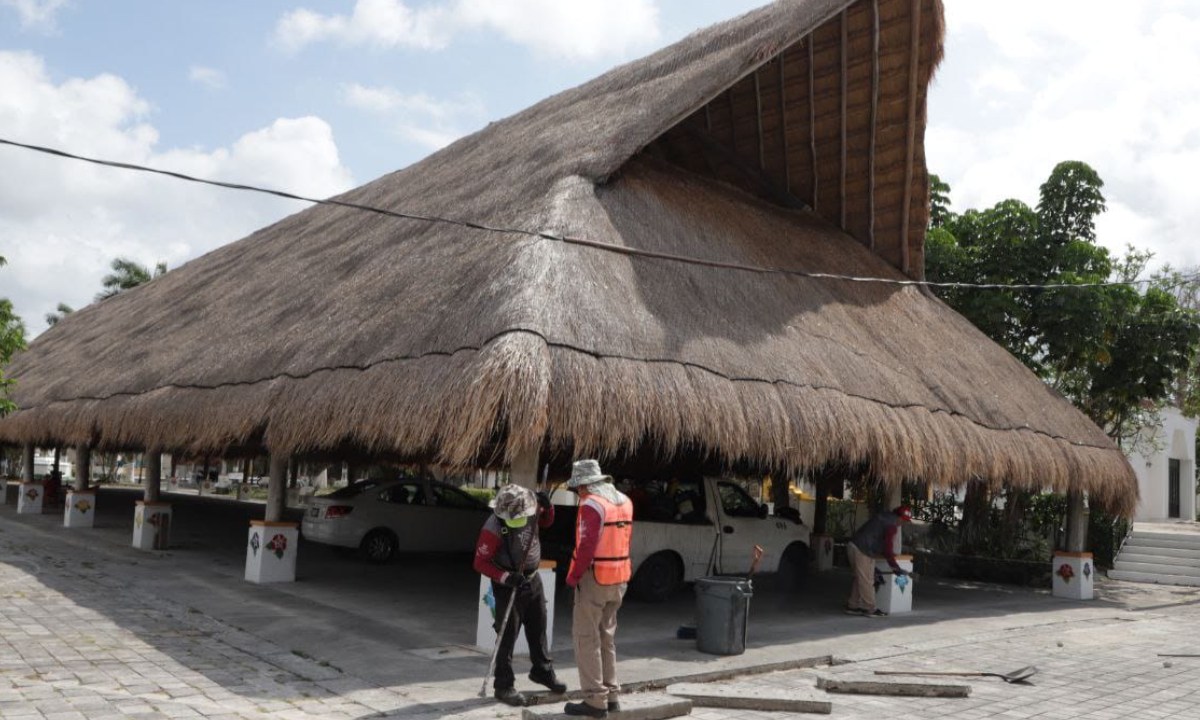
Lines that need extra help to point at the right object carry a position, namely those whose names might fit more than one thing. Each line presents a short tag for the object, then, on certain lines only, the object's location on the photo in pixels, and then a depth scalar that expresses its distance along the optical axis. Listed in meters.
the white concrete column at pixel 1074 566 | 16.62
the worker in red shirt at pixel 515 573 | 7.52
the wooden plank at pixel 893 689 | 8.33
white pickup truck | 12.80
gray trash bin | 9.59
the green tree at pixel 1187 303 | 20.80
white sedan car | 15.30
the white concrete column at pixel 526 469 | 8.99
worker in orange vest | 6.88
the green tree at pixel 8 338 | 15.88
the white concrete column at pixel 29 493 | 23.45
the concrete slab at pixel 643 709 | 6.93
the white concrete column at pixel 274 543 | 13.07
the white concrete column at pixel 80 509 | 20.08
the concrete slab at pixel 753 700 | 7.61
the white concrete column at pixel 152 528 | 16.50
